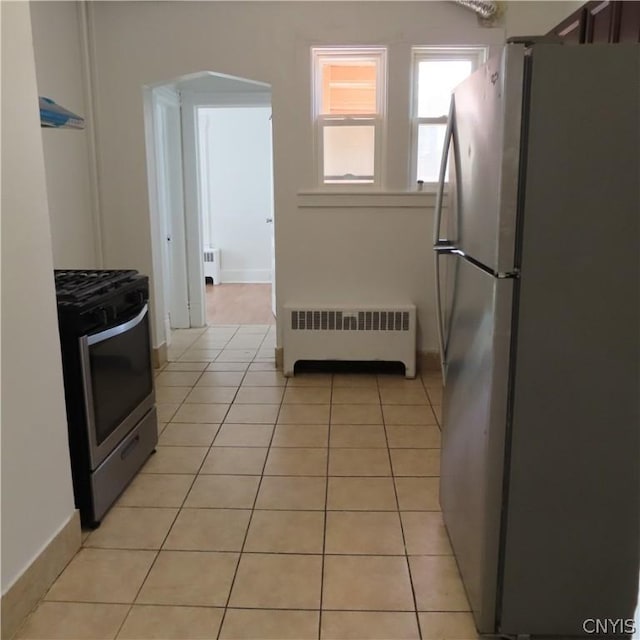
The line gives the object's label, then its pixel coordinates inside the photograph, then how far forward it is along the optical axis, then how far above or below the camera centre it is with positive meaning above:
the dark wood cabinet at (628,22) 2.34 +0.69
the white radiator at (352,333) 4.37 -0.96
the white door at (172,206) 5.20 -0.06
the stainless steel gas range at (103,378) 2.31 -0.74
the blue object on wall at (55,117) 2.44 +0.35
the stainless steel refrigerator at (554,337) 1.51 -0.37
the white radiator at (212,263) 8.51 -0.89
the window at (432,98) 4.25 +0.71
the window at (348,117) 4.29 +0.57
